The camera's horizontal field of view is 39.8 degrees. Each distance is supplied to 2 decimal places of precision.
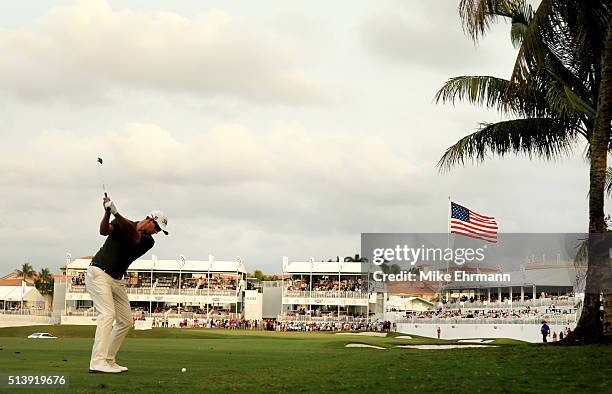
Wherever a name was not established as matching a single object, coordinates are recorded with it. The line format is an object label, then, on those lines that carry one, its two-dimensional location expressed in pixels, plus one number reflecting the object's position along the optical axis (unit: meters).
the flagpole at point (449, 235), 48.88
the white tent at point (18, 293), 88.00
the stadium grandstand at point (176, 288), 86.69
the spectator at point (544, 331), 43.84
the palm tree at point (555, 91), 19.52
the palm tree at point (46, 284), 117.08
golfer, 11.95
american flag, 48.50
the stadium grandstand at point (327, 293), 84.81
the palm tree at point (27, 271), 144.38
